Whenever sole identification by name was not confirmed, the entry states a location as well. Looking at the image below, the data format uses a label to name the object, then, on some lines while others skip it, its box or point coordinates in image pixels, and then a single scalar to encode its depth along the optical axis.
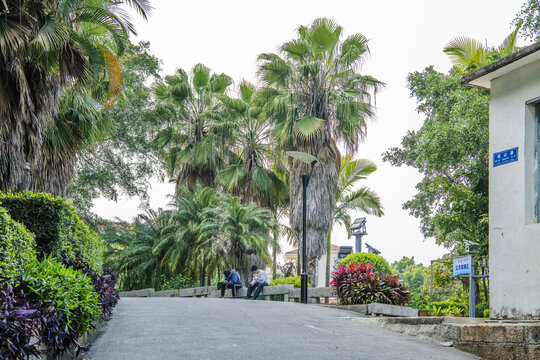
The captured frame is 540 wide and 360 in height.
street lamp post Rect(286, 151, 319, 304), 20.67
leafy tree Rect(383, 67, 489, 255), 23.03
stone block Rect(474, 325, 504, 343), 8.37
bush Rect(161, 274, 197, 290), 31.92
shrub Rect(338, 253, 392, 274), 20.09
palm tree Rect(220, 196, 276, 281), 28.39
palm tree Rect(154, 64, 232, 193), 34.28
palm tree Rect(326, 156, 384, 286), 37.81
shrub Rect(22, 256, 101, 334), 6.78
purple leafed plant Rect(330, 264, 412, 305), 16.80
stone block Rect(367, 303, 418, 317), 15.46
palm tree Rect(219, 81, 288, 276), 32.78
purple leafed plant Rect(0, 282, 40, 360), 4.78
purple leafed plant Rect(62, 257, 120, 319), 10.78
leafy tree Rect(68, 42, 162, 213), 30.80
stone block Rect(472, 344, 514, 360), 8.16
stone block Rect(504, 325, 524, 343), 8.05
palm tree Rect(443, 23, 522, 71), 24.40
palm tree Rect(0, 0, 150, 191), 12.27
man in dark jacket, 23.43
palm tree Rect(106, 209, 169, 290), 33.72
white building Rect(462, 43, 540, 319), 9.29
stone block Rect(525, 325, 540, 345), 7.86
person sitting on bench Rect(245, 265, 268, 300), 21.81
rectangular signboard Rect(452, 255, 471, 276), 15.16
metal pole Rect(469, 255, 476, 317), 15.02
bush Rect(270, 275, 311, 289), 25.15
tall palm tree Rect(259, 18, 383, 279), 28.06
